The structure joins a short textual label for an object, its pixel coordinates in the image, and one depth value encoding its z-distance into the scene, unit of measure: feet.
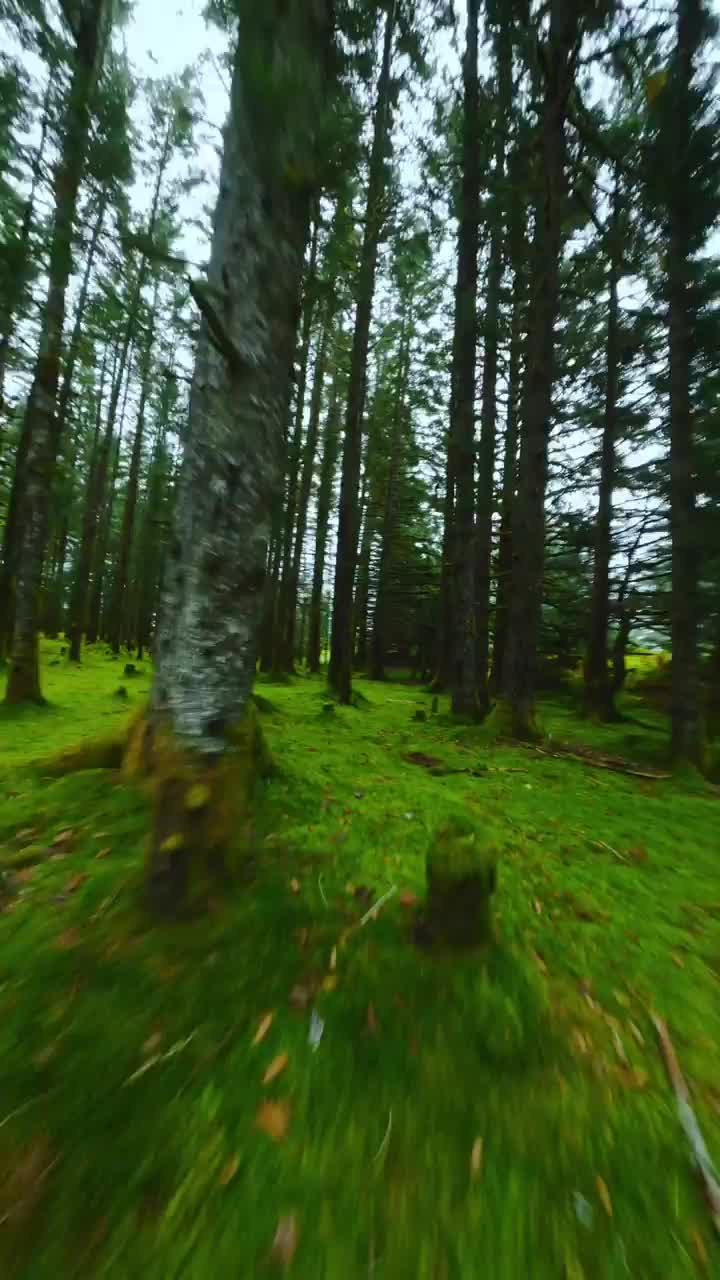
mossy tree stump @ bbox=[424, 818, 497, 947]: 6.75
